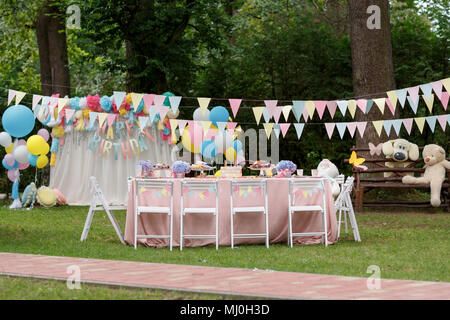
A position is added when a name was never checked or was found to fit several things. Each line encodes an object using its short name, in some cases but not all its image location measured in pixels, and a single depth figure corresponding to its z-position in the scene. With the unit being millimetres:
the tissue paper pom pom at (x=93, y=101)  15070
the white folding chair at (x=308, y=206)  8359
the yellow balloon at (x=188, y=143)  13758
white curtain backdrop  15375
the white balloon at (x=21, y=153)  14461
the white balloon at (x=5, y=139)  14352
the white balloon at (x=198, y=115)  13990
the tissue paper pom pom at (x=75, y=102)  15203
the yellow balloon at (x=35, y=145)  13992
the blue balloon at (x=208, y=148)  12977
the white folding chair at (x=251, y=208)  8312
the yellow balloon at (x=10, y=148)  14723
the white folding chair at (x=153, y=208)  8234
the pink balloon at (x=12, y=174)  14852
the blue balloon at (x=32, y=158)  14523
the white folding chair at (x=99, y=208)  8688
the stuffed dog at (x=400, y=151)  13352
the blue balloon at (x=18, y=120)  12383
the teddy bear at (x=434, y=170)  12930
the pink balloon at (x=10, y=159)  14641
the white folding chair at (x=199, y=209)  8281
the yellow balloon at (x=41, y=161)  14523
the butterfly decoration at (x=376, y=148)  13719
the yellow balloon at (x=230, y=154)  12267
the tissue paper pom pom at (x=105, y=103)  14891
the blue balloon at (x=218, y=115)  12734
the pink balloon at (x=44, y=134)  14890
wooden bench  13305
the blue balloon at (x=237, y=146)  12883
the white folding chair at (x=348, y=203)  9008
